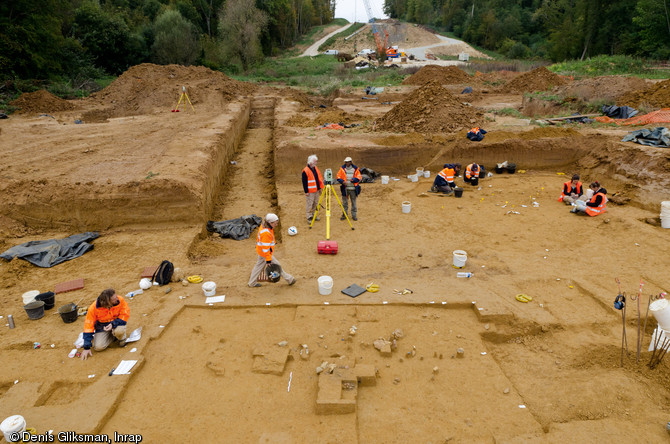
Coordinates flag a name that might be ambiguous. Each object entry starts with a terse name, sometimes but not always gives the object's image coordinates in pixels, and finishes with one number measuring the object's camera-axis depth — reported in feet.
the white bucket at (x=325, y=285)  22.13
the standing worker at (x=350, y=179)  32.50
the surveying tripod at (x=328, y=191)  29.55
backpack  23.52
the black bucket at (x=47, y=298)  21.01
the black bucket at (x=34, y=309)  20.16
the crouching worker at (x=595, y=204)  32.99
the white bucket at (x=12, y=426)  12.94
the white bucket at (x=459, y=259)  25.18
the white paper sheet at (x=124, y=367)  16.46
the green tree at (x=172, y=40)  116.98
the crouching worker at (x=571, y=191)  35.88
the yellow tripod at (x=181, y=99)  66.28
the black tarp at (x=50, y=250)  26.02
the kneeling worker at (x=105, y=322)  17.33
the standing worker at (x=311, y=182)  31.48
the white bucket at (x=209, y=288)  21.94
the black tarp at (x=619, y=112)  51.60
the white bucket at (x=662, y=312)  15.87
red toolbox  27.66
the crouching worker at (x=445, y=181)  39.88
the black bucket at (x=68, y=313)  19.81
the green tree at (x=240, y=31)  138.41
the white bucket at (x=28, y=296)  21.30
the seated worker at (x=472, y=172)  42.01
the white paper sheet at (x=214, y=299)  21.80
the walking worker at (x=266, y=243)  21.48
